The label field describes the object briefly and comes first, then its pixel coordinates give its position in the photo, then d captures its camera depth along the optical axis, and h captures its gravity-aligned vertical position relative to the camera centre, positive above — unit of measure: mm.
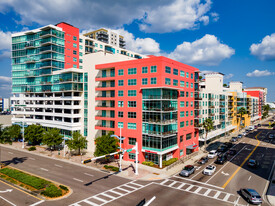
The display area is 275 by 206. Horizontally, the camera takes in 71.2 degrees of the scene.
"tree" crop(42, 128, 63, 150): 57825 -10426
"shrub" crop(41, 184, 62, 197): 31047 -14506
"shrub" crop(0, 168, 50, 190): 34344 -14462
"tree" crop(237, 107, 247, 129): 103250 -4652
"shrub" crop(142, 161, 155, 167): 47031 -14891
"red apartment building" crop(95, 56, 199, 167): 47359 -556
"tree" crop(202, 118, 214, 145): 63228 -6970
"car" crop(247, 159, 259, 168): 46406 -14792
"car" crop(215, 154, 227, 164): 49662 -14799
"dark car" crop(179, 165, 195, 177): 40938 -14747
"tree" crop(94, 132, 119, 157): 47438 -10569
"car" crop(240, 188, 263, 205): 29078 -14476
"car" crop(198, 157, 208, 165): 49603 -15061
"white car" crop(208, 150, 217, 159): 55488 -15050
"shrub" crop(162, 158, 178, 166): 47338 -14808
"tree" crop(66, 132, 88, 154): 52062 -10687
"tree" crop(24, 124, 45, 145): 66125 -10360
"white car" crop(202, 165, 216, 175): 41906 -14834
